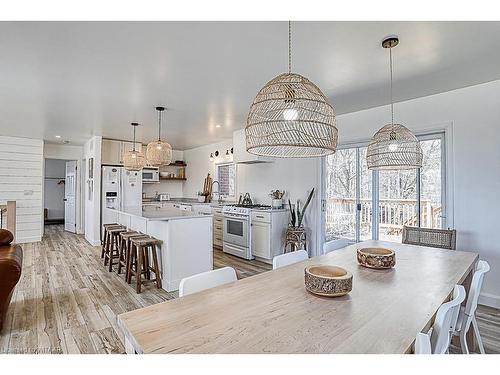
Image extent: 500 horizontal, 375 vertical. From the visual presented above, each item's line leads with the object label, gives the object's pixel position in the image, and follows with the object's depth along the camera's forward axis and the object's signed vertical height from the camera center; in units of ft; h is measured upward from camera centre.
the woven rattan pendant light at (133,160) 14.99 +1.63
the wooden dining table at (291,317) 3.22 -1.76
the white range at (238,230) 16.38 -2.40
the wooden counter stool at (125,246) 12.25 -2.60
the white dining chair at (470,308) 5.31 -2.25
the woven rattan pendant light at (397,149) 7.39 +1.11
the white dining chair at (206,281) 4.93 -1.68
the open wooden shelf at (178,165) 26.35 +2.48
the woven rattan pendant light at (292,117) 4.55 +1.22
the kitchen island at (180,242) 11.44 -2.20
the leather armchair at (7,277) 7.66 -2.38
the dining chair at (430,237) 9.03 -1.56
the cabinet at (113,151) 20.97 +3.03
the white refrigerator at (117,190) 20.26 +0.05
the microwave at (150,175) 23.35 +1.32
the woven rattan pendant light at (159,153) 13.12 +1.79
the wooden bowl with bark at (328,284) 4.63 -1.56
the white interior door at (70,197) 25.54 -0.61
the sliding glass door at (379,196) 11.39 -0.23
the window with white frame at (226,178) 21.63 +1.00
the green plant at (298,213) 14.99 -1.26
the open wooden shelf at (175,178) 25.91 +1.17
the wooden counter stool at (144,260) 11.06 -2.87
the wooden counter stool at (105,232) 15.04 -2.22
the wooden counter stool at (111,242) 14.13 -2.73
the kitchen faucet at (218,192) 22.72 -0.11
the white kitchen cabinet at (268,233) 15.38 -2.37
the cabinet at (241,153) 17.24 +2.37
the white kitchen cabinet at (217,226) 19.07 -2.47
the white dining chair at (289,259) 6.78 -1.71
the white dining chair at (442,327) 3.75 -1.86
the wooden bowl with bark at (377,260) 6.24 -1.55
